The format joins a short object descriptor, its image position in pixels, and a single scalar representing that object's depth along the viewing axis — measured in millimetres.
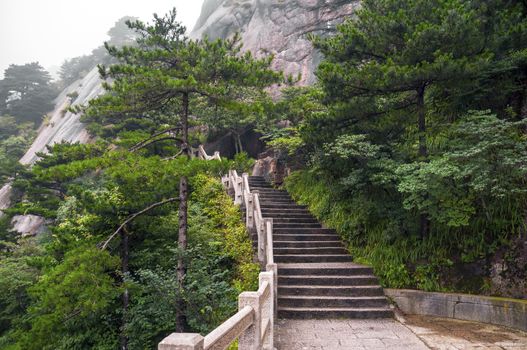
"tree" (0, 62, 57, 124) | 35531
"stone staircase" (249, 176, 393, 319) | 6738
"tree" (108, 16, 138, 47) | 46147
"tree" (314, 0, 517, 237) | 6219
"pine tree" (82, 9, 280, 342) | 7379
